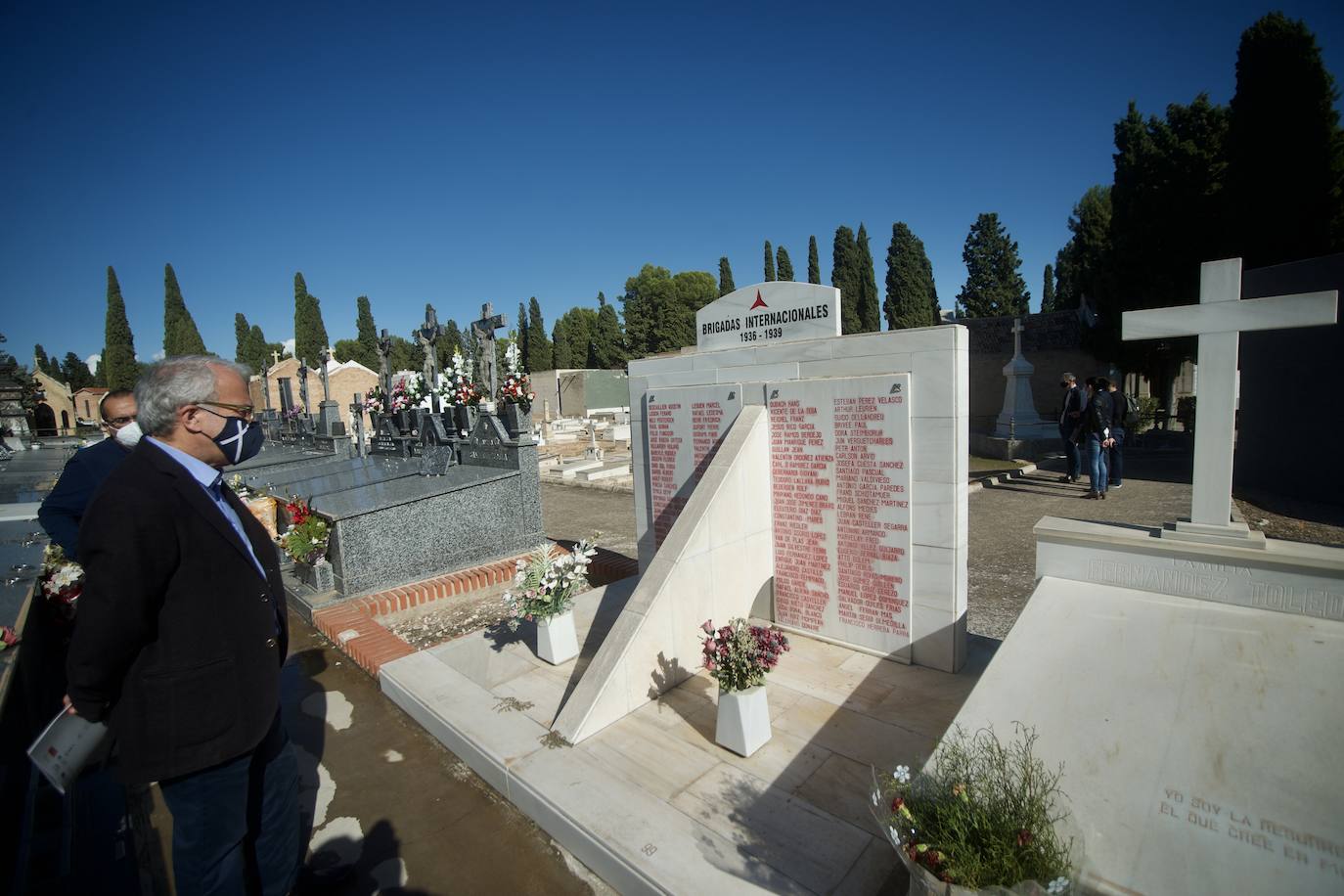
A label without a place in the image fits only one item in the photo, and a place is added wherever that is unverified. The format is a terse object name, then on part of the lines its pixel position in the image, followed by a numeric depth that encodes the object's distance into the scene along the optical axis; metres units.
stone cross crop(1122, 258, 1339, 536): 3.36
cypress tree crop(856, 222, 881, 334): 38.38
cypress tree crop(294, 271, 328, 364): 48.91
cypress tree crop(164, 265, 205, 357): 49.31
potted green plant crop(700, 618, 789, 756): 3.43
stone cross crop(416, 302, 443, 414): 11.94
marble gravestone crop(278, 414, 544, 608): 6.71
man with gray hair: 1.98
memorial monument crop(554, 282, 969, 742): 4.14
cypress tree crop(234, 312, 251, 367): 59.41
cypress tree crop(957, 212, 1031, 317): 36.97
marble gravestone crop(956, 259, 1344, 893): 2.08
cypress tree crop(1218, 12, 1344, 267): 12.86
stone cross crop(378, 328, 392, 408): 14.34
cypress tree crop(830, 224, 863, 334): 38.34
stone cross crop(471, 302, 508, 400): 10.16
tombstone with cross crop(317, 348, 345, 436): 14.94
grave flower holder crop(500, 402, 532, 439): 8.15
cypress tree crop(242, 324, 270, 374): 53.13
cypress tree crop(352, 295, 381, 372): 52.72
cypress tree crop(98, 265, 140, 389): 47.12
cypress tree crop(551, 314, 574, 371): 54.81
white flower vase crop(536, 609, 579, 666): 4.85
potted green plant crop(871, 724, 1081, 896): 1.96
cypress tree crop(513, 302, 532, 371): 54.72
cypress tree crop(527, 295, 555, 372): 54.50
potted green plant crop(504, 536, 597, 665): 4.87
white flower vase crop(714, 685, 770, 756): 3.42
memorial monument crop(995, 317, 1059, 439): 16.27
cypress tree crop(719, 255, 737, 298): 47.31
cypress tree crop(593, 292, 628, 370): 54.09
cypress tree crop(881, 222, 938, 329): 34.78
